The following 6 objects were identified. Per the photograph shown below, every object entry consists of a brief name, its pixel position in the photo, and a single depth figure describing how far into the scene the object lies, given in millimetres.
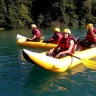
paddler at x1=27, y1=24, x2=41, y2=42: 8047
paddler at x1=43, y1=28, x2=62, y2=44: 7074
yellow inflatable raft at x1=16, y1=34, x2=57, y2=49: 7217
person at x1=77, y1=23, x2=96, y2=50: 6319
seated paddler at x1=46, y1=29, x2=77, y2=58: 5047
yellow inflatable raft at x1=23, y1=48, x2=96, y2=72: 4311
